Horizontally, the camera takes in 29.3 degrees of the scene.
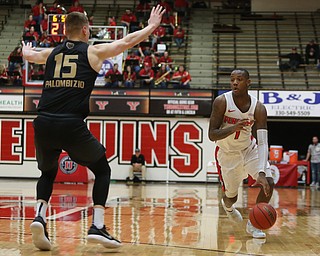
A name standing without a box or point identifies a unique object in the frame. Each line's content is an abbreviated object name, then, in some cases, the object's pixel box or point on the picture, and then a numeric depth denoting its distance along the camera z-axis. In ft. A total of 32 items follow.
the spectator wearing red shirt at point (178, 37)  84.58
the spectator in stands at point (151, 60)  75.72
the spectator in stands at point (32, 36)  72.47
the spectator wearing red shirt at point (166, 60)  75.84
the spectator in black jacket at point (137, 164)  72.13
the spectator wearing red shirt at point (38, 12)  82.61
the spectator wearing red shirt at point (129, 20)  81.56
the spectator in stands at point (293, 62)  79.77
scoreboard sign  67.31
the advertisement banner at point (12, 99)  73.31
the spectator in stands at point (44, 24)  72.28
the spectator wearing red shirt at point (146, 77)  73.15
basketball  22.68
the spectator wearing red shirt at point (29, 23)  80.41
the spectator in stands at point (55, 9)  78.84
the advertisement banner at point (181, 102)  72.08
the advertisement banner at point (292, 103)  71.67
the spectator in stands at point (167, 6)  87.25
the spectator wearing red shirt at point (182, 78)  72.90
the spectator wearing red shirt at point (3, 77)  75.00
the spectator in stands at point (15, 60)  75.46
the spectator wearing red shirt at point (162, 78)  73.31
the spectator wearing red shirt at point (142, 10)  87.54
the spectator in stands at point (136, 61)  74.26
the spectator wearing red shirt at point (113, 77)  71.91
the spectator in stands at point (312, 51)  81.20
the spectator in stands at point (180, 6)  91.46
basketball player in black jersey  18.70
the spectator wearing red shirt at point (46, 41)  69.82
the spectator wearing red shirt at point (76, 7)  85.19
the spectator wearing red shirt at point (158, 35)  80.79
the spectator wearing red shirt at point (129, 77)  73.15
